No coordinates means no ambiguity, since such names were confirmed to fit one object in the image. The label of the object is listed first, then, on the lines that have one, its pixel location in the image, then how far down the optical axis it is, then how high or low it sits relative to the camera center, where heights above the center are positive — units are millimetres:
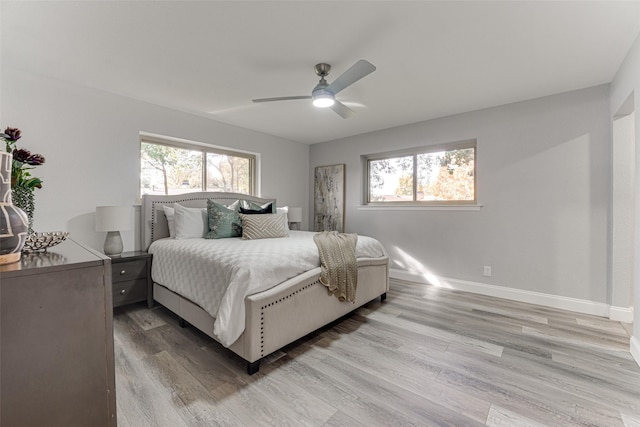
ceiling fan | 2000 +1026
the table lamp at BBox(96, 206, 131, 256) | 2703 -109
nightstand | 2699 -669
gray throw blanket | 2334 -481
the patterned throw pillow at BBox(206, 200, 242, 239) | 3076 -113
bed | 1773 -679
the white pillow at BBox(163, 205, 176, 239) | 3140 -78
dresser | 706 -362
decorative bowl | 972 -105
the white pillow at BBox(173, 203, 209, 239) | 3064 -117
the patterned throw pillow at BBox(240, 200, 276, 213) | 3508 +70
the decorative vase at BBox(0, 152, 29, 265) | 768 -30
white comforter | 1757 -427
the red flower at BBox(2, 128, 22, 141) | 1026 +300
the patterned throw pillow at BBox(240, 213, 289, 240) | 3041 -168
